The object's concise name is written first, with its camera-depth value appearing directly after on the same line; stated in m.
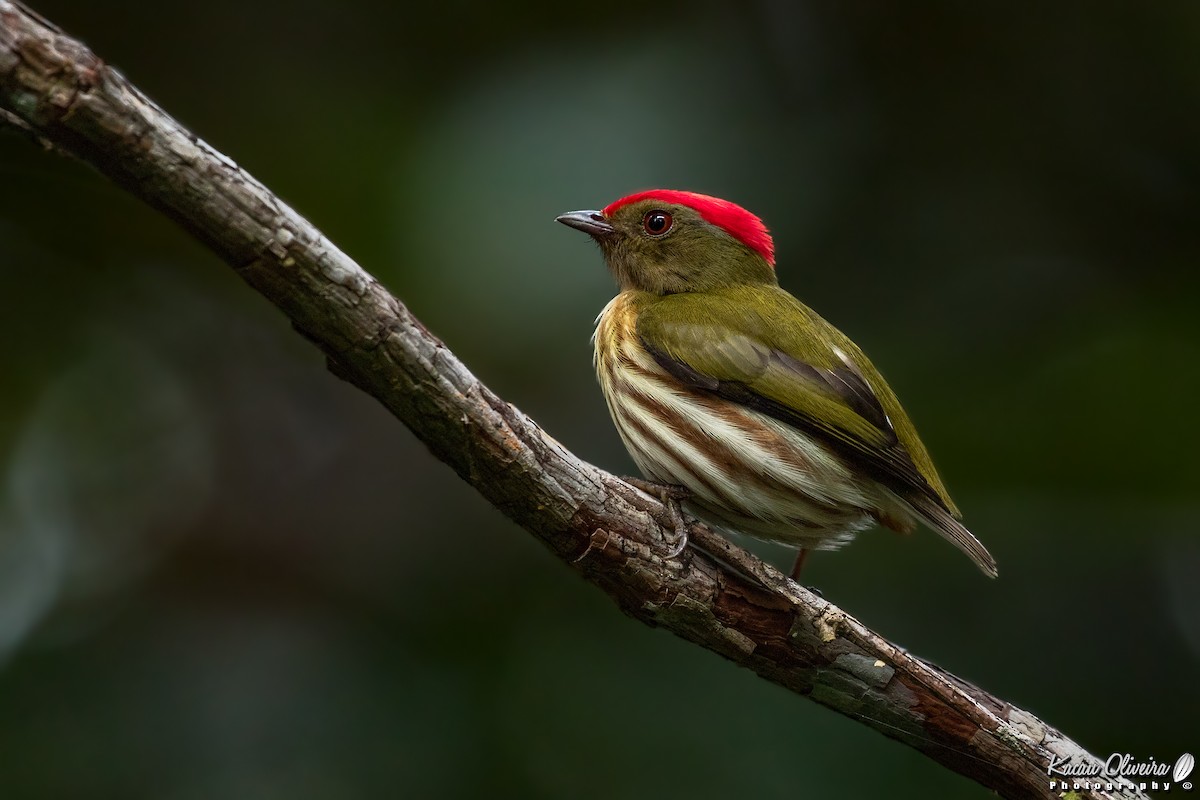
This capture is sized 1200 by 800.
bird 6.72
